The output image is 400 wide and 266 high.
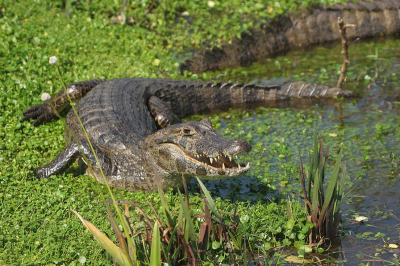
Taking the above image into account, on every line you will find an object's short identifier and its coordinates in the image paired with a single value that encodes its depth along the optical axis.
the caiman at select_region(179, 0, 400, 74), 18.22
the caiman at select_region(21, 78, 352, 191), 9.37
